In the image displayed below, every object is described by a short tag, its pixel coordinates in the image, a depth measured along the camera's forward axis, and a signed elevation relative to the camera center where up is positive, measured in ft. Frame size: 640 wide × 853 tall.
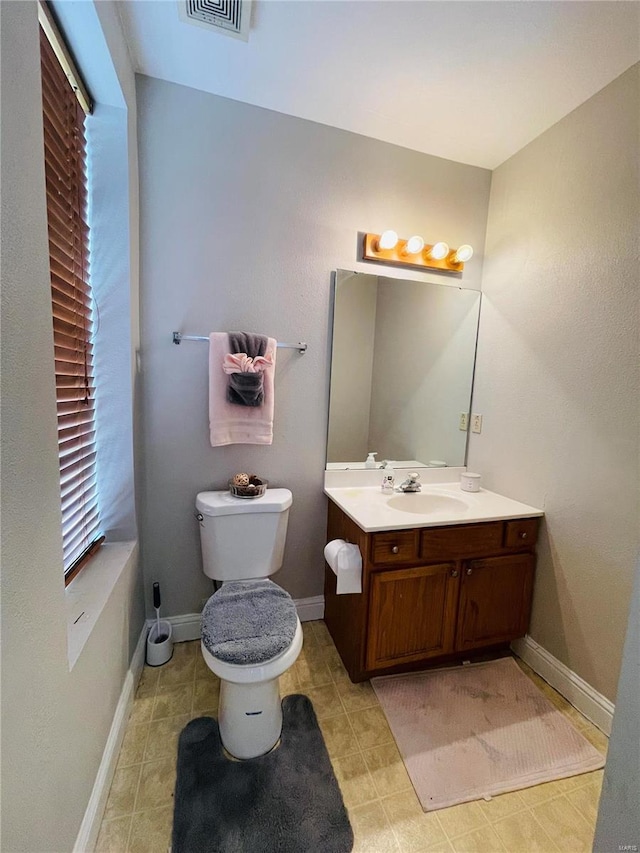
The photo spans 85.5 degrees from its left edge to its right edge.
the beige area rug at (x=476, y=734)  3.87 -4.28
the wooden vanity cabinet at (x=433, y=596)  4.72 -2.93
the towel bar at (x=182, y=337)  5.09 +0.65
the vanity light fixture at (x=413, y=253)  5.71 +2.35
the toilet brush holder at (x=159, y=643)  5.23 -4.02
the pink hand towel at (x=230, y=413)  5.02 -0.44
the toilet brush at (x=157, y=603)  5.31 -3.43
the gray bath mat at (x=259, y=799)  3.26 -4.26
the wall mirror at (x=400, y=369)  5.95 +0.39
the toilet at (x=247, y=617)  3.71 -2.79
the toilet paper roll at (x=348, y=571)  4.72 -2.48
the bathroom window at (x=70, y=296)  3.35 +0.88
